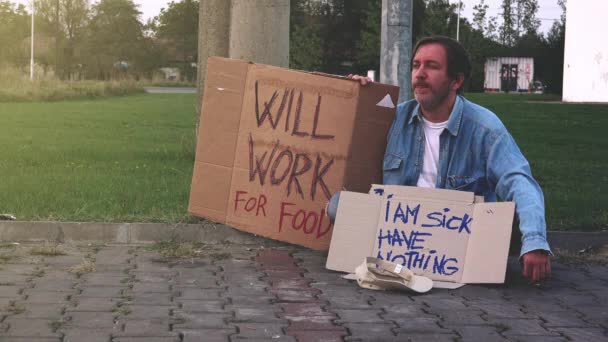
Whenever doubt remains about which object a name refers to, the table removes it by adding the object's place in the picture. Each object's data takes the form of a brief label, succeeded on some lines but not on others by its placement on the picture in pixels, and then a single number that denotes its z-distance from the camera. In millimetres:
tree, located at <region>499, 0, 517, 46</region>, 96812
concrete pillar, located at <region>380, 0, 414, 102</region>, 8711
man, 6008
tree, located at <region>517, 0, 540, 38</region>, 104625
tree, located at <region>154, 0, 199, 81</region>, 83375
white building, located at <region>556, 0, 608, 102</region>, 42125
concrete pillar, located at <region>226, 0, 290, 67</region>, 8188
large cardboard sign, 6820
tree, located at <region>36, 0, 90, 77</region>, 73312
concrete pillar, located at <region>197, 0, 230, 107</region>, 9727
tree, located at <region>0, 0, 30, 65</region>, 66188
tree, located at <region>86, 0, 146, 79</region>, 77375
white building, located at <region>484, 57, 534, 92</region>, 71938
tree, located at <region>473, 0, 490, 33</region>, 64688
